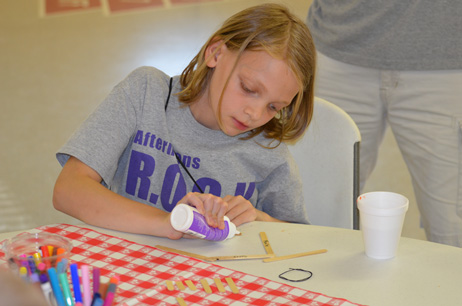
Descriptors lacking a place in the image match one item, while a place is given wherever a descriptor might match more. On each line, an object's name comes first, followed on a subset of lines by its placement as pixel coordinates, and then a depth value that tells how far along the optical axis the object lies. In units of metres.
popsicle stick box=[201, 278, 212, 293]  1.49
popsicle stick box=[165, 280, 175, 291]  1.49
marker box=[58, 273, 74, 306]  1.34
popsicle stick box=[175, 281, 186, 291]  1.50
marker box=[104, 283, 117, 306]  1.35
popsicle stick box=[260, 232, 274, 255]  1.63
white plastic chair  1.99
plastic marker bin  1.42
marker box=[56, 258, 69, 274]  1.39
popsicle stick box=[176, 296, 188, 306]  1.45
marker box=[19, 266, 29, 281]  1.36
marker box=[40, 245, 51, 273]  1.49
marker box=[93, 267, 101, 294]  1.37
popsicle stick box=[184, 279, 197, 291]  1.50
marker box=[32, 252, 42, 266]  1.42
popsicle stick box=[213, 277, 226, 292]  1.49
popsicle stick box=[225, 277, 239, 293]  1.49
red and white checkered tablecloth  1.47
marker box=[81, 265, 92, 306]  1.37
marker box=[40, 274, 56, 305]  1.32
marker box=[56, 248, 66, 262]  1.48
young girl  1.85
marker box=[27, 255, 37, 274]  1.41
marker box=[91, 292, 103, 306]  1.33
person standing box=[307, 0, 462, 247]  2.16
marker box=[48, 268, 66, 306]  1.34
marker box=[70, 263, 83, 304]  1.38
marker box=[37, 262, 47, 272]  1.40
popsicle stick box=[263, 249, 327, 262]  1.60
